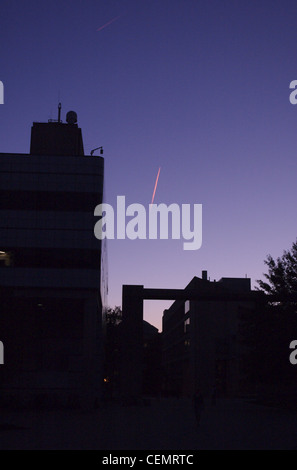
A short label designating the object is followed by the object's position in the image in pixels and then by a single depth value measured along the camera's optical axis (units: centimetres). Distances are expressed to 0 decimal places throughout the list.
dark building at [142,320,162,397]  10912
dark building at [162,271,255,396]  9519
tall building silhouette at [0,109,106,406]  5231
